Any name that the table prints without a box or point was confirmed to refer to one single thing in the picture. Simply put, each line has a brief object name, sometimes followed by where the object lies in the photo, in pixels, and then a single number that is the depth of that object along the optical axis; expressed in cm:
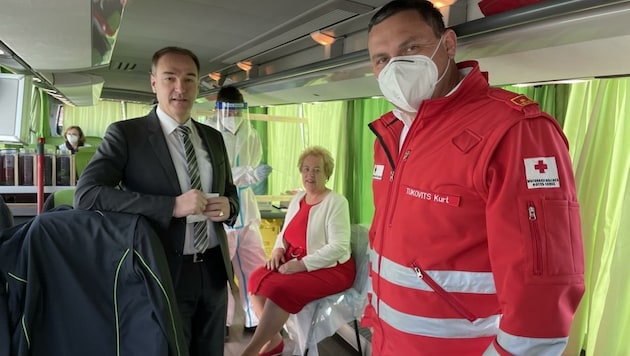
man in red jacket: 88
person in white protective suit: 322
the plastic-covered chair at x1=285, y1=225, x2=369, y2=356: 268
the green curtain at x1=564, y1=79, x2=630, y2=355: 188
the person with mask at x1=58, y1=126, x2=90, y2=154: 515
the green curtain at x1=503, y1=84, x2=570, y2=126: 224
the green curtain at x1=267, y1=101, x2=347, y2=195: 402
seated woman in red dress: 267
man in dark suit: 153
